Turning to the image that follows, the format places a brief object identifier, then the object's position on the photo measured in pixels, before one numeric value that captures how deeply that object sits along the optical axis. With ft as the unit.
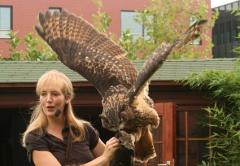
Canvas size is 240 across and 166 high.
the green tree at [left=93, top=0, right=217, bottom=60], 53.22
